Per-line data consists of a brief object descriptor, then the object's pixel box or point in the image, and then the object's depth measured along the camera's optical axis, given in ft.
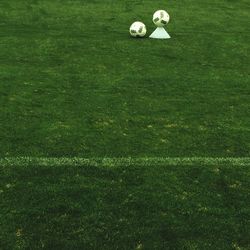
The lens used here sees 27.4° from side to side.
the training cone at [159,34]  46.85
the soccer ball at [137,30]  45.74
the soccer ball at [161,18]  46.24
